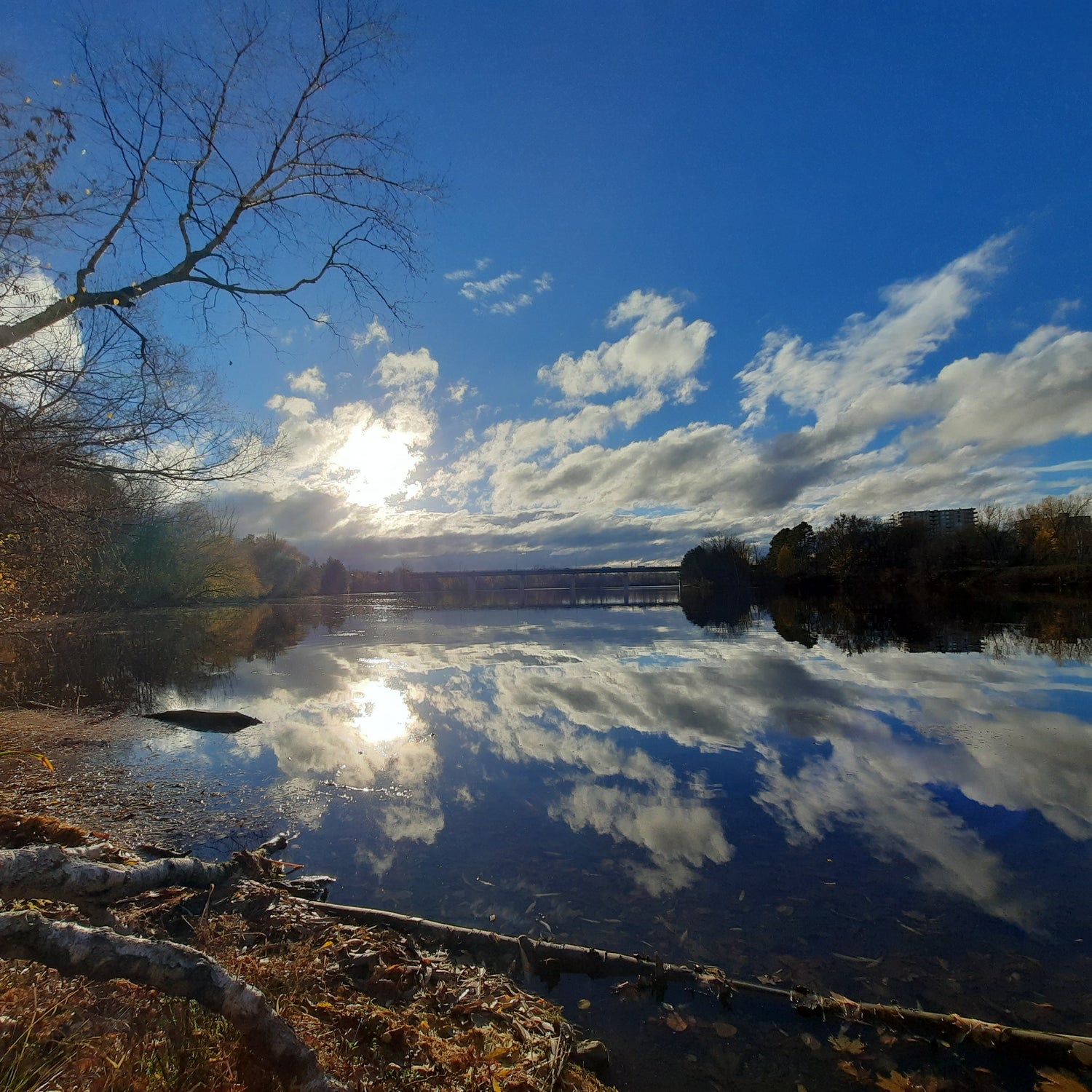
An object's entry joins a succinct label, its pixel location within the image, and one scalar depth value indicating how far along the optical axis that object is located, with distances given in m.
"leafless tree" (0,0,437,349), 7.29
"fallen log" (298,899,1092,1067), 3.73
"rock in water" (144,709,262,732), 13.38
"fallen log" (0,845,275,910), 3.64
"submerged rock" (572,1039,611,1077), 3.72
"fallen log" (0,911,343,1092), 2.87
